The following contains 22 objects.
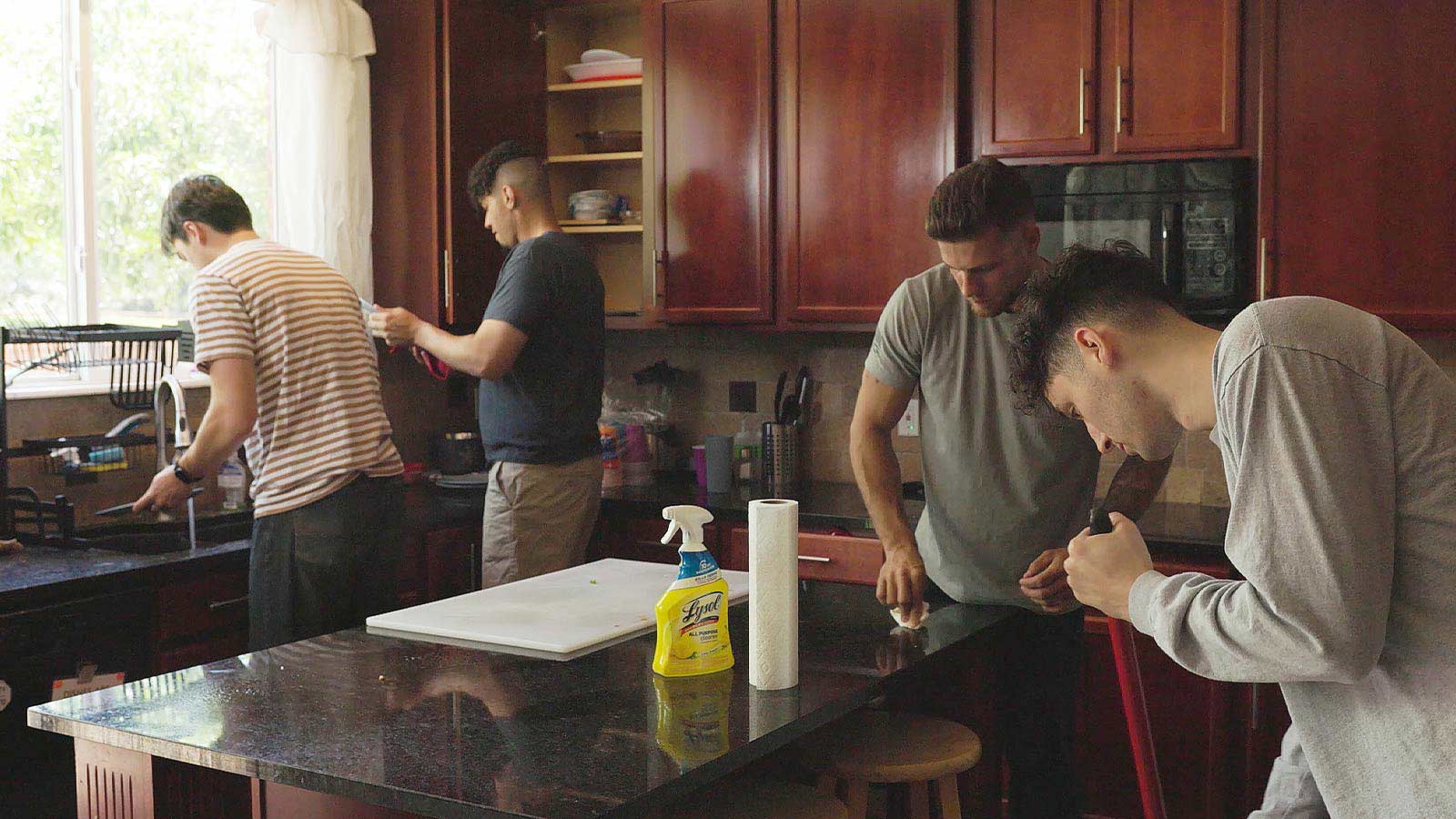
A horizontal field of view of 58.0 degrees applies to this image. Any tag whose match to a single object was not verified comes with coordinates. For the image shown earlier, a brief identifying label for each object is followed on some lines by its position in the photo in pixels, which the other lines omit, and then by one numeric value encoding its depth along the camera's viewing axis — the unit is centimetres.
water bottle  347
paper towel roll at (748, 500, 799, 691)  169
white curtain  375
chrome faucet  304
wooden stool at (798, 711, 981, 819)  198
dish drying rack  298
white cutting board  195
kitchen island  137
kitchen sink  309
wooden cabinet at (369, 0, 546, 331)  388
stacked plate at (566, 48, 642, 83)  420
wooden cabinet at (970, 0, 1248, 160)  325
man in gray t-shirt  226
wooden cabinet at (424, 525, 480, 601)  363
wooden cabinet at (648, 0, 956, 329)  359
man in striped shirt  271
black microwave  325
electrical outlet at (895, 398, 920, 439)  391
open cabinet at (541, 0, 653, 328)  439
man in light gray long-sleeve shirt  121
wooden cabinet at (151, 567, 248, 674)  285
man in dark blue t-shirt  308
